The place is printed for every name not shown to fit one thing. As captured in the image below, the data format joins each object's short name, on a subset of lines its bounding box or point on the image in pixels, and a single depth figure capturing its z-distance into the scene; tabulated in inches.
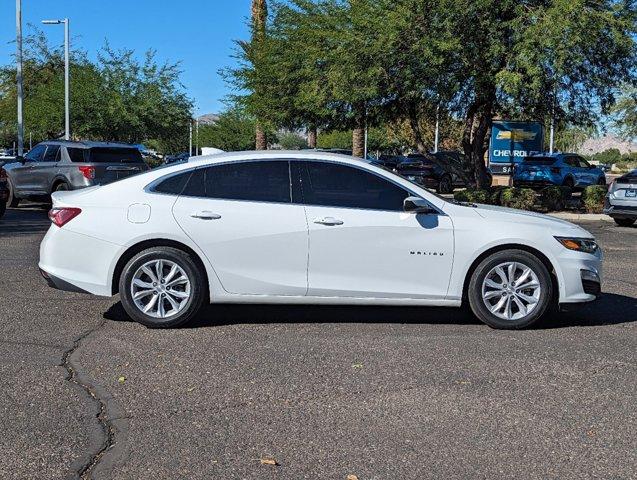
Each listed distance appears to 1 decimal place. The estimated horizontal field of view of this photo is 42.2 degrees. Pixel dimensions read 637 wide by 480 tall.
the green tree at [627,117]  1671.3
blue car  1200.2
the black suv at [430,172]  1253.1
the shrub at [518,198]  882.8
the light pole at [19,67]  1318.9
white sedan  291.1
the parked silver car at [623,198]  741.9
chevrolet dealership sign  1138.0
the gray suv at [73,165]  717.3
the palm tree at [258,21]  1118.4
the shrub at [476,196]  860.0
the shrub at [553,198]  933.8
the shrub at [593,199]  911.7
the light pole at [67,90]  1385.8
